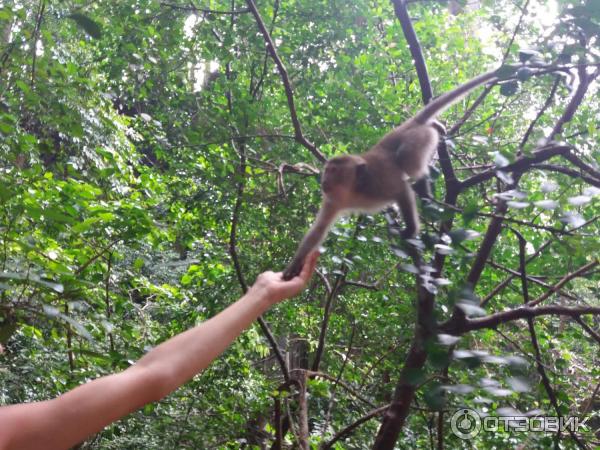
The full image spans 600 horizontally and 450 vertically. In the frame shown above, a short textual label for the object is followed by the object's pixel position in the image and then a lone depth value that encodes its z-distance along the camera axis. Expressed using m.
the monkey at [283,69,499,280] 3.38
